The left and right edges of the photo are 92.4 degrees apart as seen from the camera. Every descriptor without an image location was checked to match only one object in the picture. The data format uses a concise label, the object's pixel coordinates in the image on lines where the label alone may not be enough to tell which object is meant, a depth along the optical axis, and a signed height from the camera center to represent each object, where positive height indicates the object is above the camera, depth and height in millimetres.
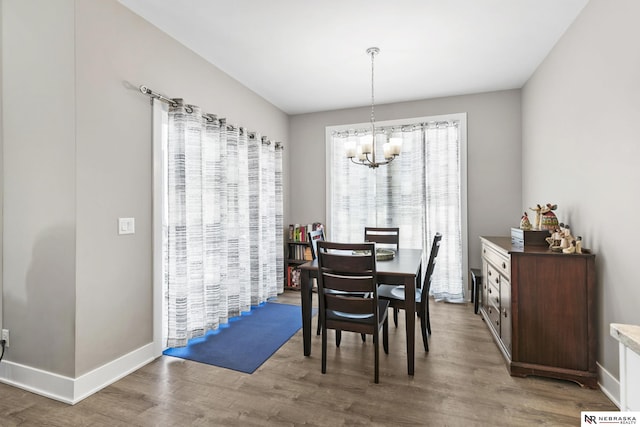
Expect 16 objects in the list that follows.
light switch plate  2291 -62
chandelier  2951 +687
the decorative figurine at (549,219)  2602 -24
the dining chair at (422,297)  2605 -702
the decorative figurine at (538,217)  2760 -7
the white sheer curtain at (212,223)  2705 -67
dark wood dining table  2262 -492
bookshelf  4660 -533
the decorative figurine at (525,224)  2715 -69
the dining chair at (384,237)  3834 -256
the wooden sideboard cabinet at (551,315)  2129 -710
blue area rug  2518 -1162
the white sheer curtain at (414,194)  4113 +325
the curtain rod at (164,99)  2451 +1012
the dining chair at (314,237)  3080 -215
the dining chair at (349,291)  2150 -534
